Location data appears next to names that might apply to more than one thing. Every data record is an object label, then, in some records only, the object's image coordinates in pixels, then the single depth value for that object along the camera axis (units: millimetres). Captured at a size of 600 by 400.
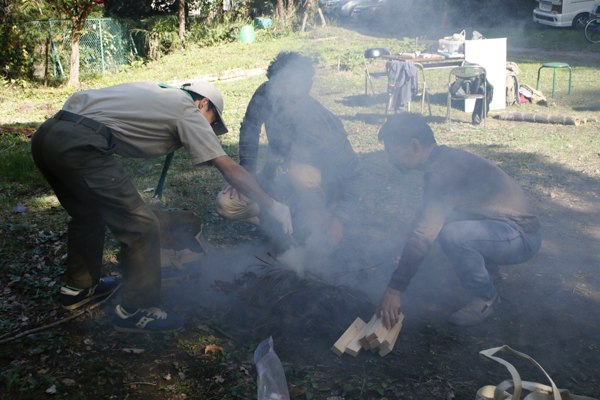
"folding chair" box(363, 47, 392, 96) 8938
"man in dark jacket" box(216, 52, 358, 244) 3447
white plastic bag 1848
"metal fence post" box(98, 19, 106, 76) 12511
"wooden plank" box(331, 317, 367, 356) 2277
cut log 7147
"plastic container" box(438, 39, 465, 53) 9008
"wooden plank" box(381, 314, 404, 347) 2244
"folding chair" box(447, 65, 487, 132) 7250
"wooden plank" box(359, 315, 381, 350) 2266
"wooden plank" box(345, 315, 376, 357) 2258
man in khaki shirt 2096
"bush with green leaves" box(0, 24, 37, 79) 10953
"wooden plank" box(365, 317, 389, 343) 2221
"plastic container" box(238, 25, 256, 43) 16062
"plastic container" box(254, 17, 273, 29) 16227
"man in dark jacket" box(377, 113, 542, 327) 2463
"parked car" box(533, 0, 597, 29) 13469
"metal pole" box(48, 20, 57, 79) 11117
